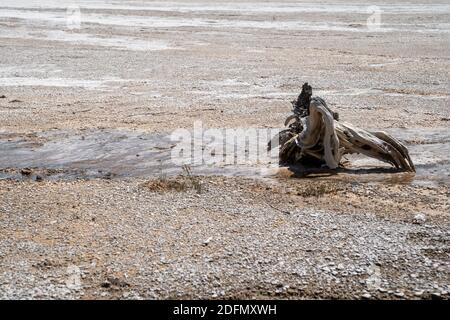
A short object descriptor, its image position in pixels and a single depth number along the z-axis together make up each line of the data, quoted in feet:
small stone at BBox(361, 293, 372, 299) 48.15
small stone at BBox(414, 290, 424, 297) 48.35
